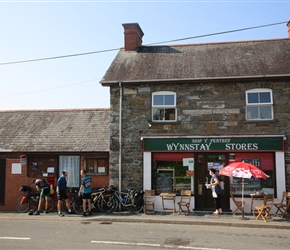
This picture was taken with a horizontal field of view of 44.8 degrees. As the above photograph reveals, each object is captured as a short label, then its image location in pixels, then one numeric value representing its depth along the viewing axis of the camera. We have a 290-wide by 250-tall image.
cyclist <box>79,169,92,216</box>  13.56
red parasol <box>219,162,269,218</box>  11.91
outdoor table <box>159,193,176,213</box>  13.90
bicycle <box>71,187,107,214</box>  14.33
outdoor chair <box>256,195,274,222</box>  12.30
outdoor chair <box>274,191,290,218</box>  12.70
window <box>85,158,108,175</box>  15.51
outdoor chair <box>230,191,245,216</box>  12.93
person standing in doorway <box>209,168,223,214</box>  13.21
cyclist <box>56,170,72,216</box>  13.84
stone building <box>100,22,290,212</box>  13.89
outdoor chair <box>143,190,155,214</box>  14.18
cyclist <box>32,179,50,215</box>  14.27
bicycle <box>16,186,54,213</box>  15.02
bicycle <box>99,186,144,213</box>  14.05
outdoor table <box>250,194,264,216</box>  13.41
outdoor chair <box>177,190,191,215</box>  13.60
